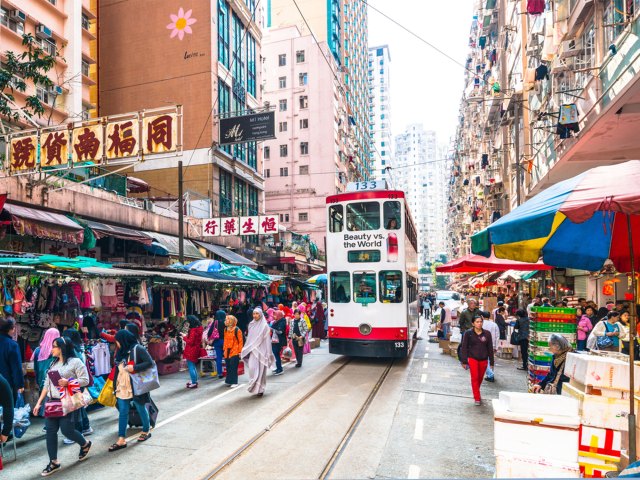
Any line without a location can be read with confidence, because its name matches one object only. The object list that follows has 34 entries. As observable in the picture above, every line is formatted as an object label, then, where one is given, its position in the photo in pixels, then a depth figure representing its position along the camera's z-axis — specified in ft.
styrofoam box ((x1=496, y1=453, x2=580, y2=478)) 12.31
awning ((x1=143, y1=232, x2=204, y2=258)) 61.31
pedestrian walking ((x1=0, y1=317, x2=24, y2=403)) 20.58
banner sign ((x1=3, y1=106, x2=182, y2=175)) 37.96
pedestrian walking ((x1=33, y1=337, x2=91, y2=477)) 18.85
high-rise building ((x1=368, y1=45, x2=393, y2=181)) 445.37
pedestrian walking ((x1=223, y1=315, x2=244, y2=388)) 34.01
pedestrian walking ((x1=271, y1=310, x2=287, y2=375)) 39.99
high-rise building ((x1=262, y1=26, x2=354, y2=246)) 171.94
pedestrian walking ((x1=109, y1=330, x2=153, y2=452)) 21.62
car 121.80
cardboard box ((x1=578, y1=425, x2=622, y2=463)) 13.97
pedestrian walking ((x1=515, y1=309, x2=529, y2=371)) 41.96
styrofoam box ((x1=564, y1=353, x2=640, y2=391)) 14.56
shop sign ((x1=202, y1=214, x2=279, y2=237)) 69.62
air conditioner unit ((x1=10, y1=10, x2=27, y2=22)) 59.72
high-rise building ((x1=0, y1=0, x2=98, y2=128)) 59.47
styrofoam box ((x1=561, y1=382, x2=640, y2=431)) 14.26
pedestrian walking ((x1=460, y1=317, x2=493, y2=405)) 29.40
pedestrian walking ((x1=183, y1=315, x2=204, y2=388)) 34.86
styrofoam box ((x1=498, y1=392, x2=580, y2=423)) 12.70
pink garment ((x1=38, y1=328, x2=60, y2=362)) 25.23
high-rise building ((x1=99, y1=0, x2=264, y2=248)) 90.22
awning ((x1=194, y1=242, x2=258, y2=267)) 76.39
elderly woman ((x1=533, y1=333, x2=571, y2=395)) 20.91
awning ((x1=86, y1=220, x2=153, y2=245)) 50.39
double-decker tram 42.45
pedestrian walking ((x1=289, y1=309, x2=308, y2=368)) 43.17
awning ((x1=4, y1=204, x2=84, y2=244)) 40.04
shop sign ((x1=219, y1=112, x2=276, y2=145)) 67.67
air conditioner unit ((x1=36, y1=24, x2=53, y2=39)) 62.69
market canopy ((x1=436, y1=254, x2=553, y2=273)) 43.57
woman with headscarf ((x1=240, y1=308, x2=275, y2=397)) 31.35
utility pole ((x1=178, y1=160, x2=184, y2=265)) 55.01
